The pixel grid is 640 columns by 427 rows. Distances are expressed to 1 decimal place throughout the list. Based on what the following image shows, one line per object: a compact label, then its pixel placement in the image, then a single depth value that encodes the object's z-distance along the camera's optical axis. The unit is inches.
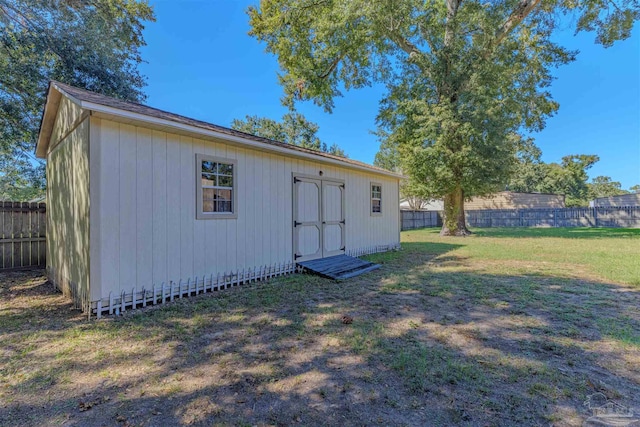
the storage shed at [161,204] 163.4
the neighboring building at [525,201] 1032.2
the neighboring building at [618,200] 960.3
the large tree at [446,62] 509.7
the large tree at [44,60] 337.7
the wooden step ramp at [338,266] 258.4
